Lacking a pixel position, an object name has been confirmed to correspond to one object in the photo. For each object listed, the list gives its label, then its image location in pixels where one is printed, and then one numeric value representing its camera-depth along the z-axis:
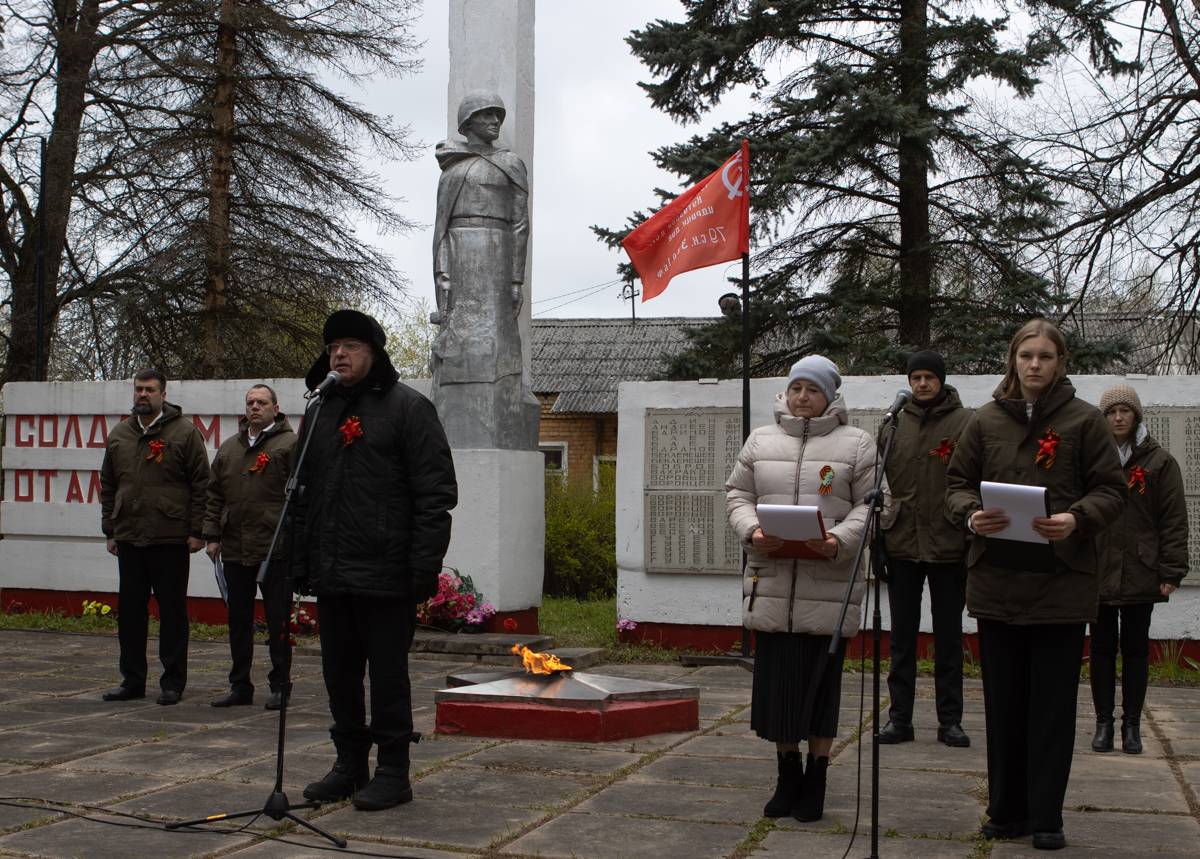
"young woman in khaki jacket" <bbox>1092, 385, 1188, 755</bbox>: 7.24
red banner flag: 10.56
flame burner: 7.36
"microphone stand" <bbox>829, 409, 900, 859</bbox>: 4.73
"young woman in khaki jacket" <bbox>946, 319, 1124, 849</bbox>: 5.06
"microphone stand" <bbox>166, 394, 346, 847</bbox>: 5.20
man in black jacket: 5.77
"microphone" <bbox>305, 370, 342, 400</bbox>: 5.84
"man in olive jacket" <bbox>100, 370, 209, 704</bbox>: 8.89
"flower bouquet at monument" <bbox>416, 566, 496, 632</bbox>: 11.30
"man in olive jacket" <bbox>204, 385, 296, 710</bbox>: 8.61
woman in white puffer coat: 5.43
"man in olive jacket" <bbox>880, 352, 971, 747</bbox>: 7.36
